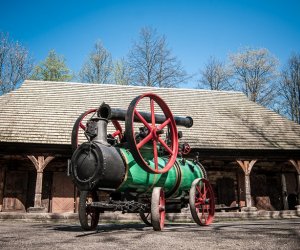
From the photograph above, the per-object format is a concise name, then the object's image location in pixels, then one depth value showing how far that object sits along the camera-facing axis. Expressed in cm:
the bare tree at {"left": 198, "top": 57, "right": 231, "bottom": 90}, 2761
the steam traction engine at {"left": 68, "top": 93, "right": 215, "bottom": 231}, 512
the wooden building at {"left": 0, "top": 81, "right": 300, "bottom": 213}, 1189
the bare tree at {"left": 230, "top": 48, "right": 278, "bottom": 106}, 2614
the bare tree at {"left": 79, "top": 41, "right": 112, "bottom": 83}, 2630
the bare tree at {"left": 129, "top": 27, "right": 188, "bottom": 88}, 2422
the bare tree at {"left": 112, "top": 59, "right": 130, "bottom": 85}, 2627
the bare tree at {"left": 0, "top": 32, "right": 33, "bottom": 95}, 2353
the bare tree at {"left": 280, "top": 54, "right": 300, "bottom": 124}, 2772
